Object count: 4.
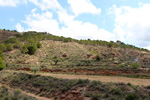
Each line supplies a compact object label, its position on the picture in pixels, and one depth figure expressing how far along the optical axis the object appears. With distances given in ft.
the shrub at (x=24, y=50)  126.03
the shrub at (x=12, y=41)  156.72
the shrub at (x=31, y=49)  127.34
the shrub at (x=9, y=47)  137.45
